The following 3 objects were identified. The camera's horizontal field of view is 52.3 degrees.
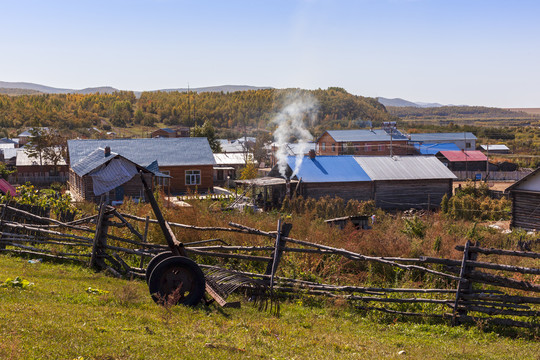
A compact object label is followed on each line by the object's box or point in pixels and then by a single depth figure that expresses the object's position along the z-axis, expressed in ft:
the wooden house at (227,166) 173.11
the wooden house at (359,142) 241.55
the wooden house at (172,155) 145.49
